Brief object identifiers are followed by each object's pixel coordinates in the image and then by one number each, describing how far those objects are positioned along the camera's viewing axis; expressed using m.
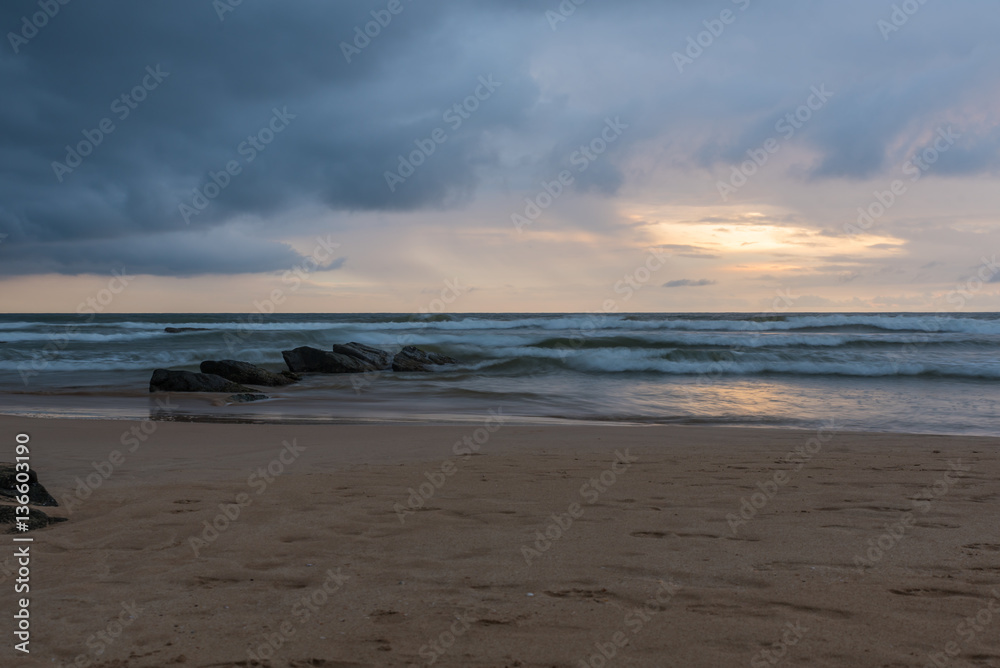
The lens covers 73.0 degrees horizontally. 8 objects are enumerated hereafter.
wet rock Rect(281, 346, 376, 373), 20.20
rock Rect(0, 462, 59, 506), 4.79
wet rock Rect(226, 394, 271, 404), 13.50
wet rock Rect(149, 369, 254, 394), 14.55
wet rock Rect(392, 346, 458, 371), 21.22
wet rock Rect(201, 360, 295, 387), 16.55
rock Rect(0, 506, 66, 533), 4.25
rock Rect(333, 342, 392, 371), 21.35
